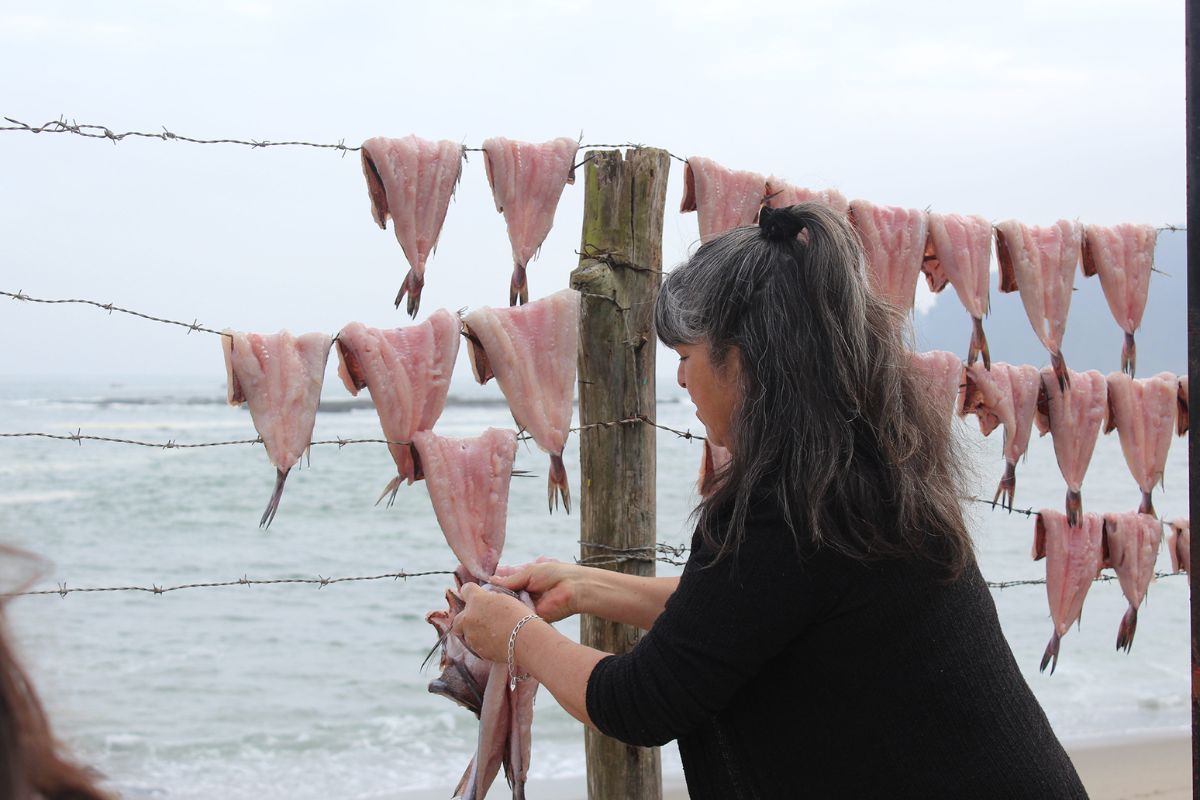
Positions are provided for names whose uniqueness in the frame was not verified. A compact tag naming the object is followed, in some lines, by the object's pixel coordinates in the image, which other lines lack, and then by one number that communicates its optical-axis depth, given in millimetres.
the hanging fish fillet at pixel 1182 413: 3379
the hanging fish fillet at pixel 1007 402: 3076
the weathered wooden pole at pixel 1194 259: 1861
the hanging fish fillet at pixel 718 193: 2711
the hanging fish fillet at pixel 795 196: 2783
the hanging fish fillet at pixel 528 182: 2510
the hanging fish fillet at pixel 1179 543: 3494
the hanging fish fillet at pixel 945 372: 2869
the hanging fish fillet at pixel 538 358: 2500
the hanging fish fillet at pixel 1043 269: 3039
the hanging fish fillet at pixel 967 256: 2941
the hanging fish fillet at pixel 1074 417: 3211
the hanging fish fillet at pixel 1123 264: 3166
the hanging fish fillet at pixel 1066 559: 3291
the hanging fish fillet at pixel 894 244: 2867
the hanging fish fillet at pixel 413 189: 2400
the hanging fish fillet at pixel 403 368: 2410
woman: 1720
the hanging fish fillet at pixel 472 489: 2469
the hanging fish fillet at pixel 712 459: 2732
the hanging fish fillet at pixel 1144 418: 3293
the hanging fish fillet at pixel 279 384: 2322
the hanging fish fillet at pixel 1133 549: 3352
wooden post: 2662
